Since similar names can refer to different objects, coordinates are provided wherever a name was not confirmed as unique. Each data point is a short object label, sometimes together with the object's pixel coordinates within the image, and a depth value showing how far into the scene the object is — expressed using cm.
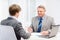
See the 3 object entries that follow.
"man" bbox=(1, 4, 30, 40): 240
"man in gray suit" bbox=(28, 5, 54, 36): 345
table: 263
